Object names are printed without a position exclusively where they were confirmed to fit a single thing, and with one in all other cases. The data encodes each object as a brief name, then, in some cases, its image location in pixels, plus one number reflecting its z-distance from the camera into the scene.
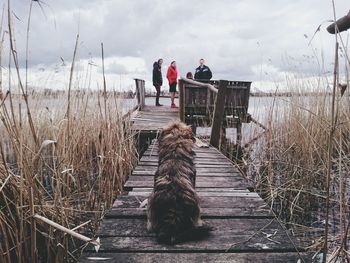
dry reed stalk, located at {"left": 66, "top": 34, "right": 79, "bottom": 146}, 2.01
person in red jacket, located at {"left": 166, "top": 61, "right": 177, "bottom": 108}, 12.77
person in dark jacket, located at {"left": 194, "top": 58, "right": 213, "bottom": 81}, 11.87
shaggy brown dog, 2.00
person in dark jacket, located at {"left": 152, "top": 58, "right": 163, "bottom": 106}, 12.65
